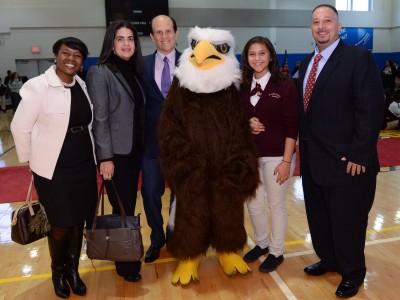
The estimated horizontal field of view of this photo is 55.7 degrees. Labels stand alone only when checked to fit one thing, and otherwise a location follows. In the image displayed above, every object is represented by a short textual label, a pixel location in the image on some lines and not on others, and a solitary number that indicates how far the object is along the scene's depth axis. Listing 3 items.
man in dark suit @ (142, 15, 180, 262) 2.78
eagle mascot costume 2.40
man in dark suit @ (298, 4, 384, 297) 2.19
